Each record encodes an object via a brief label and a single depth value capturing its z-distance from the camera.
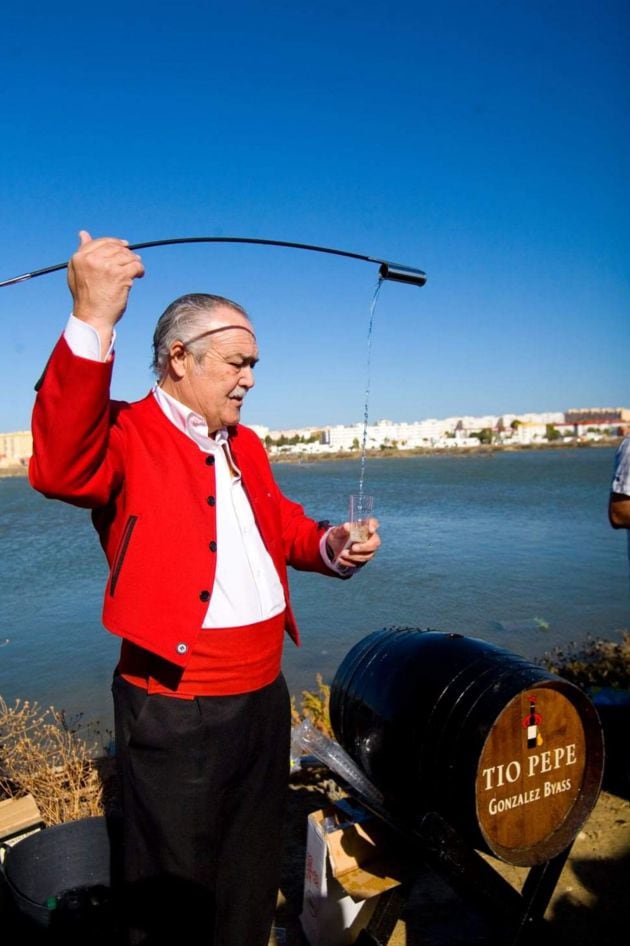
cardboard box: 2.74
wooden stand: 2.34
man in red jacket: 2.09
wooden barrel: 2.29
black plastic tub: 2.68
